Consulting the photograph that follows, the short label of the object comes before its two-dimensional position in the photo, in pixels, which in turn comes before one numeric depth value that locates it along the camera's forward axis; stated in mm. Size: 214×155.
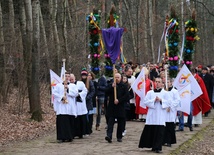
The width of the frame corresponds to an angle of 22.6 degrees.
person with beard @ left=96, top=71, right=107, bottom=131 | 17859
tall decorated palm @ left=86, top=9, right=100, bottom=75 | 22488
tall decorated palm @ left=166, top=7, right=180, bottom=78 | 22406
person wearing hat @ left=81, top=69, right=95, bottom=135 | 16438
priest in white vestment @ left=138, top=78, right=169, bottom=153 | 13156
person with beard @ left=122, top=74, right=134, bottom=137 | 16884
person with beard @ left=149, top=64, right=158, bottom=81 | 22781
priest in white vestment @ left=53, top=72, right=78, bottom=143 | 14991
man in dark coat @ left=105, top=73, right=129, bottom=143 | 14656
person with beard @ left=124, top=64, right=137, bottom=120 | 20420
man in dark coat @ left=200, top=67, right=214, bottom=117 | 24516
